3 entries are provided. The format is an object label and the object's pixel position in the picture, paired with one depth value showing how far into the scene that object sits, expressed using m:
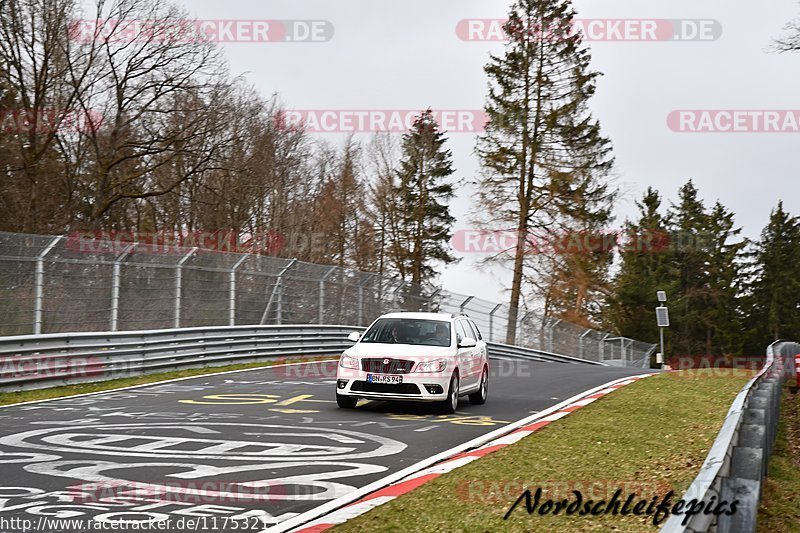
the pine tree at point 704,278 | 80.38
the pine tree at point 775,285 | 86.25
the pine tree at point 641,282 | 73.62
